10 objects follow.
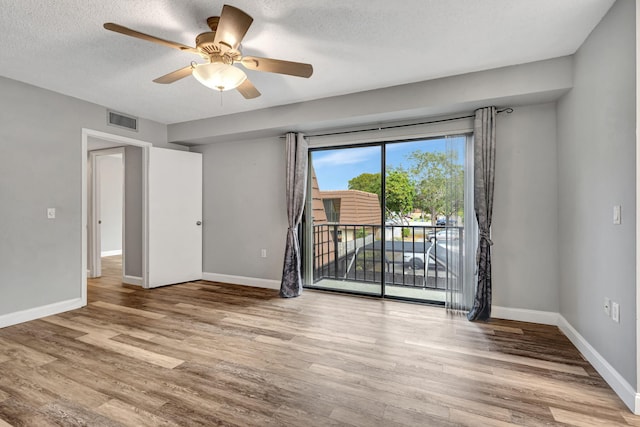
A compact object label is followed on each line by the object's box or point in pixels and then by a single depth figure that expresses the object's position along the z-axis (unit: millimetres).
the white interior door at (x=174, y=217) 4250
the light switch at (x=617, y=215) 1810
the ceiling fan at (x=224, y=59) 1761
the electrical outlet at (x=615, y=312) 1841
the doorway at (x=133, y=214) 4309
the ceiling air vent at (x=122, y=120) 3791
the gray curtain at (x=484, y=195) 2982
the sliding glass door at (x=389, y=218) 3260
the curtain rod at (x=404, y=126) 3034
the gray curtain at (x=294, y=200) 3932
